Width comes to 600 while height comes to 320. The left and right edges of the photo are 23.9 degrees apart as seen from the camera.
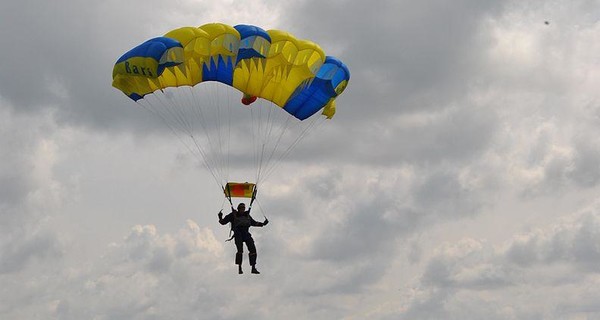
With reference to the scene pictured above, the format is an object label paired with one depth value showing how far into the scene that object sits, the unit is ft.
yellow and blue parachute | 155.53
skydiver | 155.33
